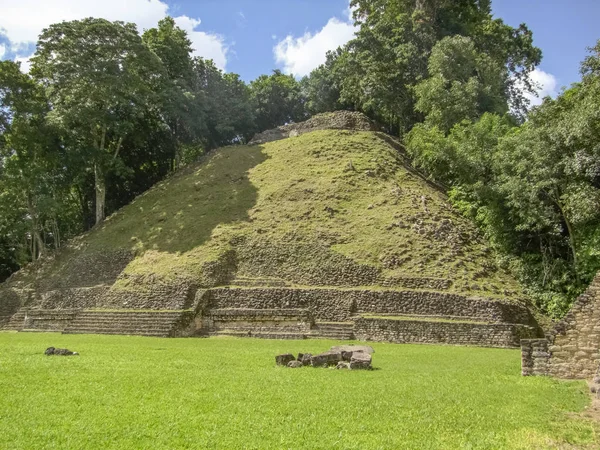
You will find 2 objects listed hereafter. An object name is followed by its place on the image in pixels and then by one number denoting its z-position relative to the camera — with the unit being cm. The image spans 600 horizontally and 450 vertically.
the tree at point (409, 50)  3591
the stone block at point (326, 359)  1153
